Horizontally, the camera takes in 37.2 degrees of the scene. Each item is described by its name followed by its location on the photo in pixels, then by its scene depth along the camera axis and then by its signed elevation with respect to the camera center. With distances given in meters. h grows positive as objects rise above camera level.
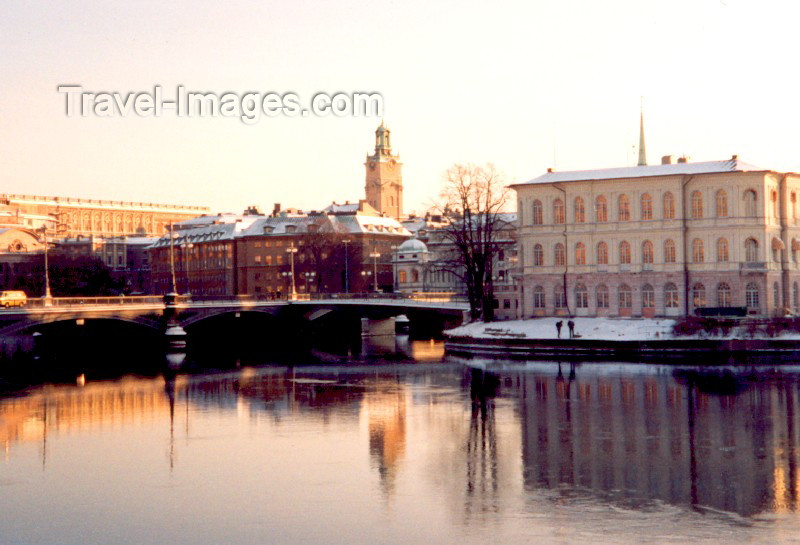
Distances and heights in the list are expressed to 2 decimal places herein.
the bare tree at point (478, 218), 82.75 +5.53
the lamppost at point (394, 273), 144.00 +2.91
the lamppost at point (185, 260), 161.62 +5.67
